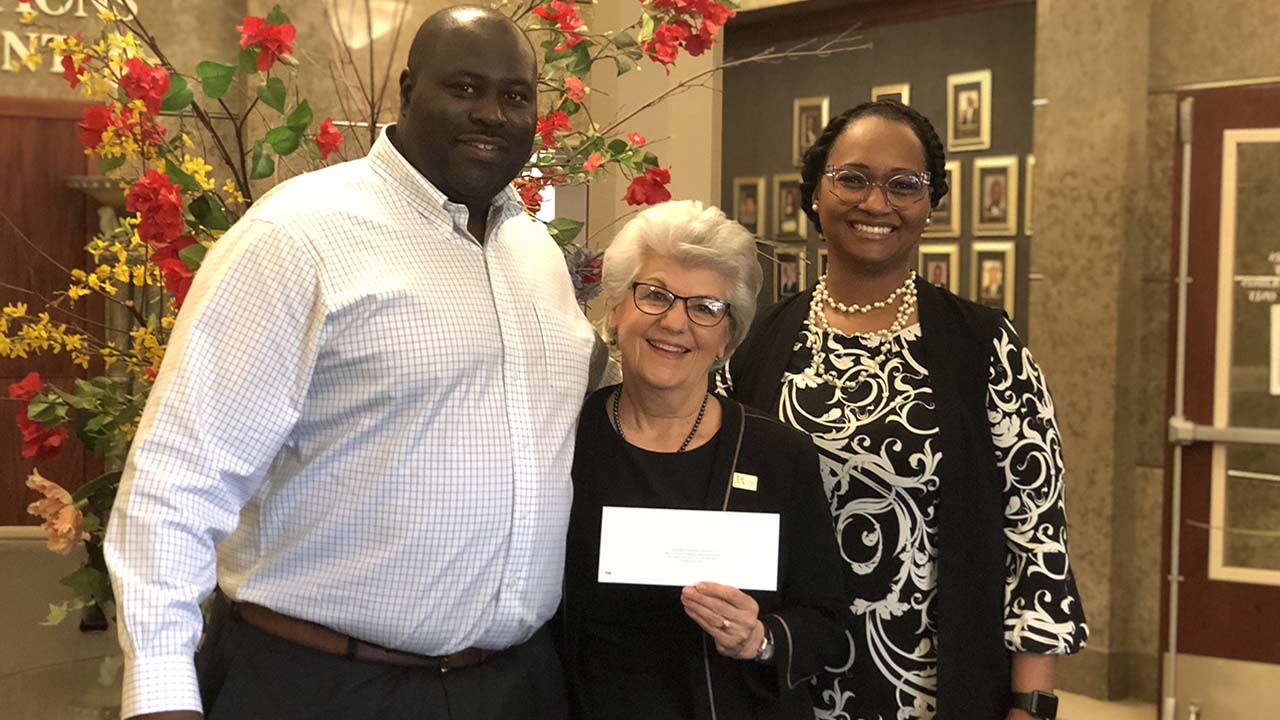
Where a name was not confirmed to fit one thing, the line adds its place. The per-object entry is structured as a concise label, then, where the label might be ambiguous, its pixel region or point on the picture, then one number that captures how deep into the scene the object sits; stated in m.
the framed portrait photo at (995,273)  6.04
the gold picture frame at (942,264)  6.23
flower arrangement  1.97
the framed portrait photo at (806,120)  6.71
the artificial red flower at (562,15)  2.20
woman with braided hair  2.08
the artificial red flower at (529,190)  2.32
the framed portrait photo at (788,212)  6.86
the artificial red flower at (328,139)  2.05
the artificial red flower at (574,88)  2.27
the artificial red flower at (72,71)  2.06
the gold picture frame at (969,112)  6.14
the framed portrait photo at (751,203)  7.03
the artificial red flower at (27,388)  2.10
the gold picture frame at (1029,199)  5.95
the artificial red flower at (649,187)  2.30
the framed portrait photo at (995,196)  6.05
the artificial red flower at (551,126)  2.26
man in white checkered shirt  1.55
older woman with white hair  1.90
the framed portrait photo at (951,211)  6.22
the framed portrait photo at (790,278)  6.48
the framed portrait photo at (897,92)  6.36
